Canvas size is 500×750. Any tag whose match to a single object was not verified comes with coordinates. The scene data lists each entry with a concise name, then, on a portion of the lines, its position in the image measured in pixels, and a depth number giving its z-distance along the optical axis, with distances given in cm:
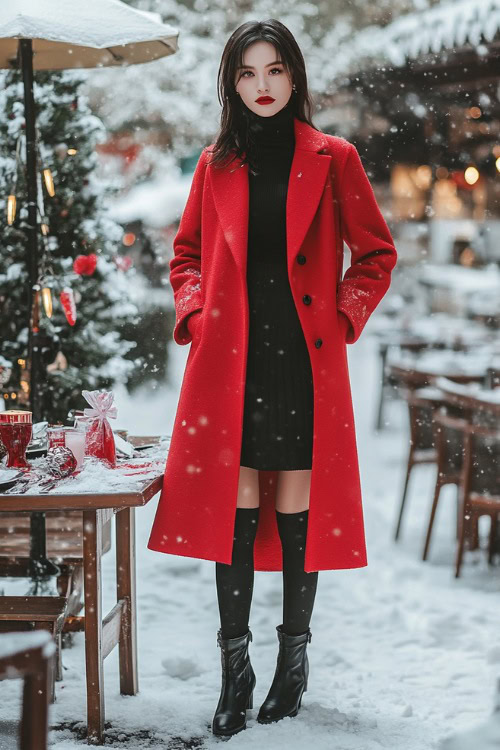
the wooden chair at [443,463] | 500
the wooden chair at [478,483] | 468
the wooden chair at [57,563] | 277
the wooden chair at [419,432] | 536
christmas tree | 456
